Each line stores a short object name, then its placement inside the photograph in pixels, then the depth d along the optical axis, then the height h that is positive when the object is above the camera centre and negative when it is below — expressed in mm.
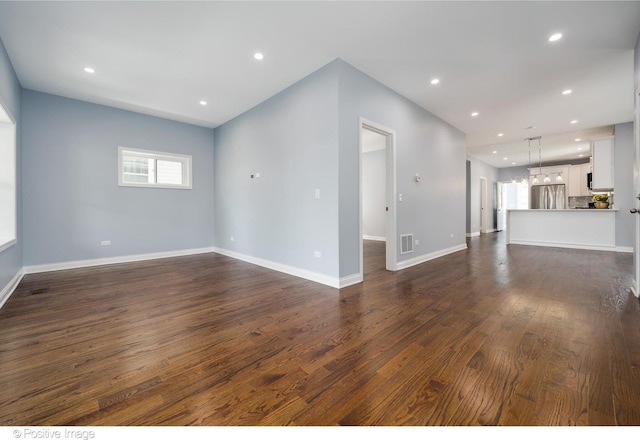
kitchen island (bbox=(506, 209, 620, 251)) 5945 -334
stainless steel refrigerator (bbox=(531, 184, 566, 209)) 8734 +612
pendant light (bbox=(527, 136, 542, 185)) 8198 +1156
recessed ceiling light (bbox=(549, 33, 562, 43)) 2766 +1898
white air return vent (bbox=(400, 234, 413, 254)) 4246 -456
